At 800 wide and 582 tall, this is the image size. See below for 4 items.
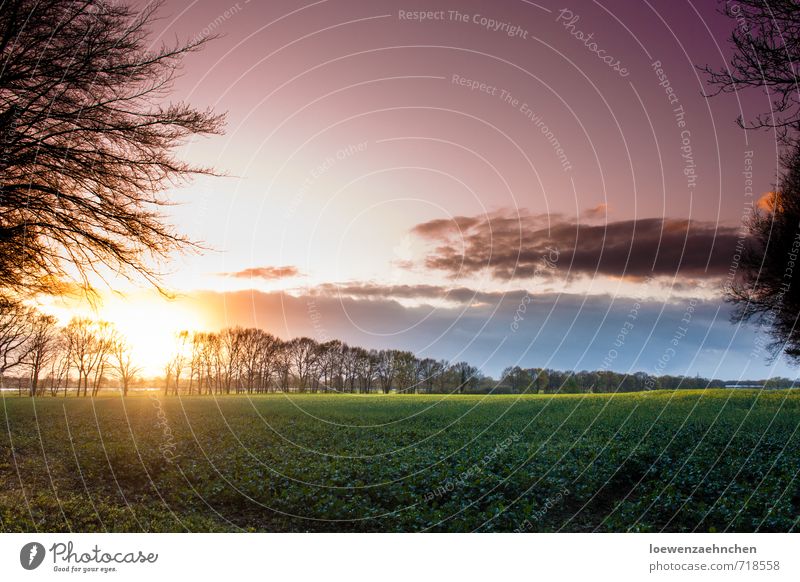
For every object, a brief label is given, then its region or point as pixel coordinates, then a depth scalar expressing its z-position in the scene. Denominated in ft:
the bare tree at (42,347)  163.43
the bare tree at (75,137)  37.96
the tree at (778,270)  64.39
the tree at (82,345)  179.73
